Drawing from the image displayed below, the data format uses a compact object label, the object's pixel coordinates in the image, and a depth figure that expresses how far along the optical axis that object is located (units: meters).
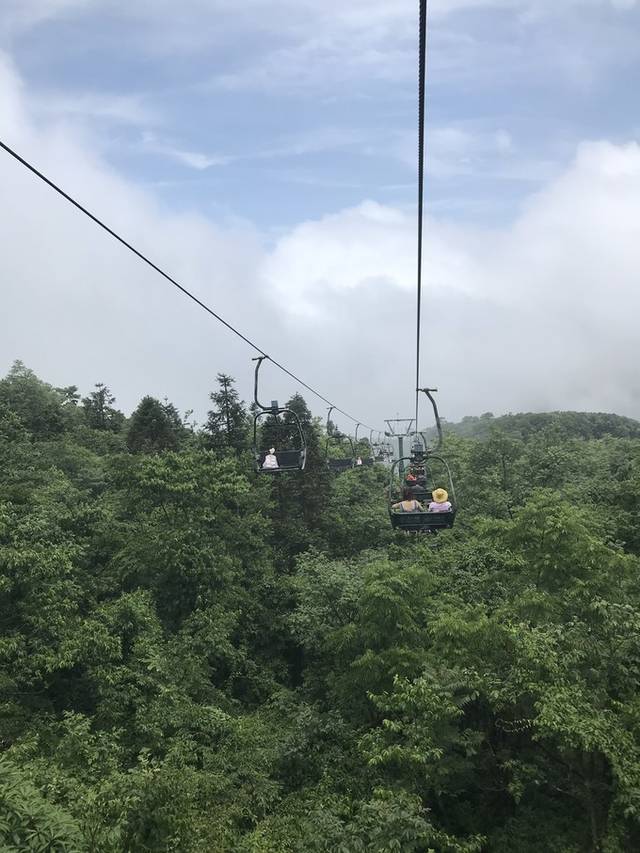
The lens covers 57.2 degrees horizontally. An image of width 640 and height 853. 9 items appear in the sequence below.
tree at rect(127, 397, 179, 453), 35.31
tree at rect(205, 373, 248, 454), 30.20
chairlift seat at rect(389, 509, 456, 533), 11.57
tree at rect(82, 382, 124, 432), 55.63
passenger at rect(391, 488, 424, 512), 12.37
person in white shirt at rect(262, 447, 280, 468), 12.67
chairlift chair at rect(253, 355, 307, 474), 10.95
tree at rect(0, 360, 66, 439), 44.00
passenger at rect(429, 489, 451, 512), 11.86
